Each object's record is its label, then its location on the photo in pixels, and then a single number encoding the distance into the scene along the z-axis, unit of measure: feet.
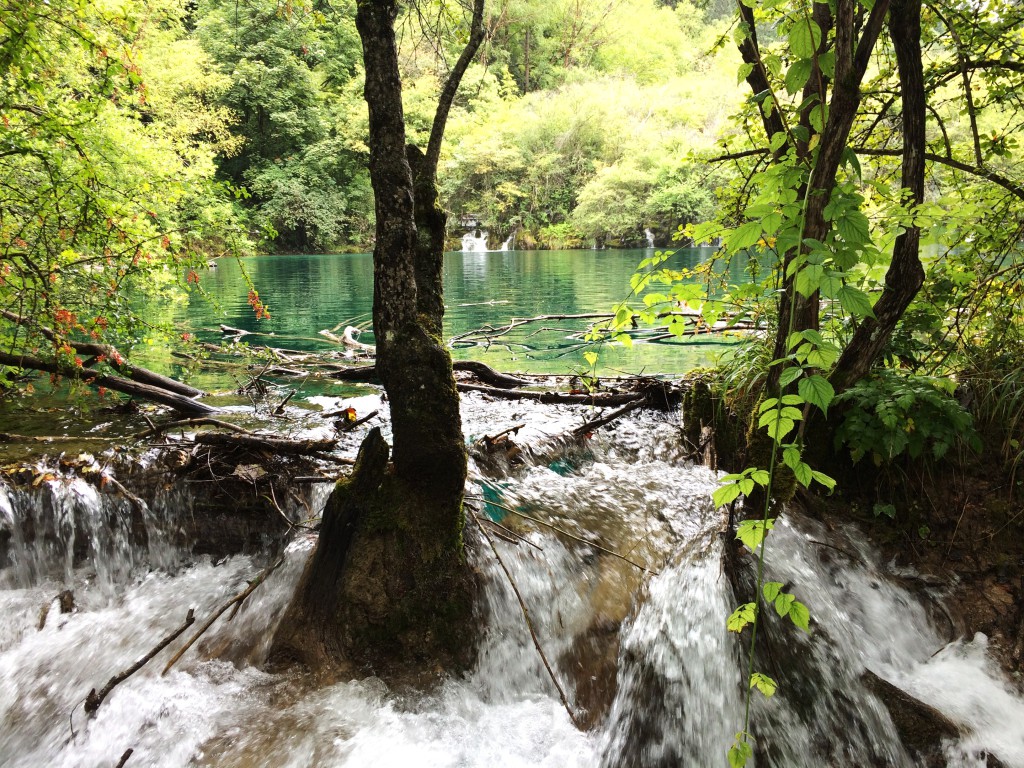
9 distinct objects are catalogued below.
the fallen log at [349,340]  27.52
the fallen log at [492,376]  20.83
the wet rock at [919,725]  8.17
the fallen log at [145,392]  15.46
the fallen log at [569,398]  18.29
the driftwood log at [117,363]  14.49
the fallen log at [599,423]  16.60
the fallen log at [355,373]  21.72
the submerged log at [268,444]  12.35
